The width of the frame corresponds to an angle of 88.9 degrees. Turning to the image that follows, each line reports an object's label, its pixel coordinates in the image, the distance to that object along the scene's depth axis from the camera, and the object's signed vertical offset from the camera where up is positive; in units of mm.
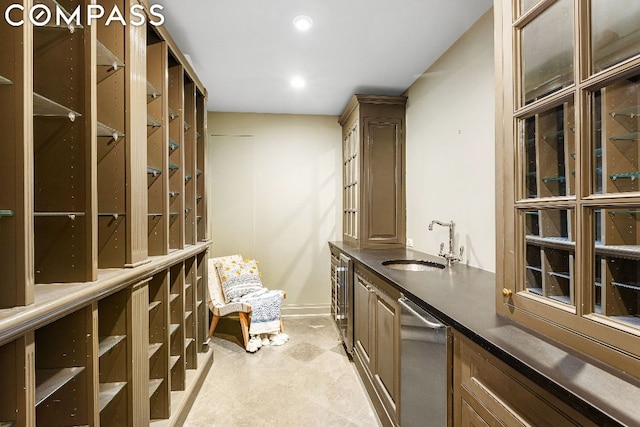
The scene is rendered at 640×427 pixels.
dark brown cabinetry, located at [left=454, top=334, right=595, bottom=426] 805 -526
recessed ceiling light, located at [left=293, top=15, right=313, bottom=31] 2119 +1287
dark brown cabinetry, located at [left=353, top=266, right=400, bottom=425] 1837 -838
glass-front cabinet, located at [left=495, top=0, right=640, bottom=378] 813 +121
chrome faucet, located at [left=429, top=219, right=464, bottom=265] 2416 -284
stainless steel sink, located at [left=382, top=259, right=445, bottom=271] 2521 -402
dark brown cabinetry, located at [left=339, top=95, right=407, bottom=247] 3461 +486
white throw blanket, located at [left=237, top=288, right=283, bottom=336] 3291 -982
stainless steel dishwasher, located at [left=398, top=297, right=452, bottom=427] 1295 -683
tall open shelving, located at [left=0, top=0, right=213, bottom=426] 858 -23
